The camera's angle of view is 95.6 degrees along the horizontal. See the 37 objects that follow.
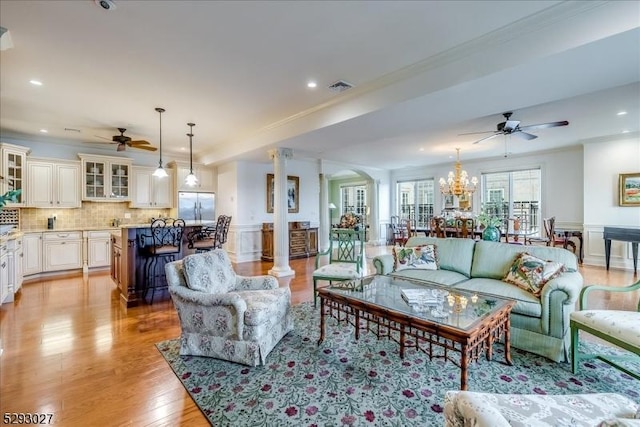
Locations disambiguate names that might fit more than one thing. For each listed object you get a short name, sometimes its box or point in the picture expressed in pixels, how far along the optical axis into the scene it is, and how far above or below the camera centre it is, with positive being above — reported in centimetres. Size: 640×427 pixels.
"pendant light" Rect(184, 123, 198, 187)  535 +62
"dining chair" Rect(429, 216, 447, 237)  613 -34
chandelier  704 +66
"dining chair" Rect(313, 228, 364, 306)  362 -74
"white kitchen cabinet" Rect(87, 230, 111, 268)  623 -81
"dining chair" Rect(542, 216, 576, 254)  596 -66
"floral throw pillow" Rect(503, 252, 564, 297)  275 -61
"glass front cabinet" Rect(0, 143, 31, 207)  516 +80
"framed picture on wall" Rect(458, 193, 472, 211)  887 +25
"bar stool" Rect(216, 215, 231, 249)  504 -33
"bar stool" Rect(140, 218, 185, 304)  429 -58
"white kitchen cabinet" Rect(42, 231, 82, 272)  576 -79
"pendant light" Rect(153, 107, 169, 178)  492 +66
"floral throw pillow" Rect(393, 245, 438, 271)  367 -62
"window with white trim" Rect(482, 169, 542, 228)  798 +46
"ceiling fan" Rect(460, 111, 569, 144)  438 +130
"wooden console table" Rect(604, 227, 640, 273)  529 -51
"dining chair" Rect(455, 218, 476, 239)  567 -32
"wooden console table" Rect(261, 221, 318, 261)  745 -79
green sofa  244 -77
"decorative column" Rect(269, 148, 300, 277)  582 -1
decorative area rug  186 -130
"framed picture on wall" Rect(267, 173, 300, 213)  788 +48
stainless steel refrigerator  743 +13
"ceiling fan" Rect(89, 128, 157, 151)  532 +128
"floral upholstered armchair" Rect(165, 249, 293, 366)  242 -89
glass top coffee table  196 -78
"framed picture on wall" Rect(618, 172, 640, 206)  596 +43
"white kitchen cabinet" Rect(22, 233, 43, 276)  546 -80
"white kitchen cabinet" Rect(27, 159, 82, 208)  580 +57
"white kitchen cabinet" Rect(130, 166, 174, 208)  704 +54
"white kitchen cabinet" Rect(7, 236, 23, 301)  421 -79
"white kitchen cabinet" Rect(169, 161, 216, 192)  741 +95
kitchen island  415 -78
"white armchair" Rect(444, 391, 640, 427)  101 -78
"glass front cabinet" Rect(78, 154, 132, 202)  639 +76
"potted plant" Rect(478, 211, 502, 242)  405 -28
